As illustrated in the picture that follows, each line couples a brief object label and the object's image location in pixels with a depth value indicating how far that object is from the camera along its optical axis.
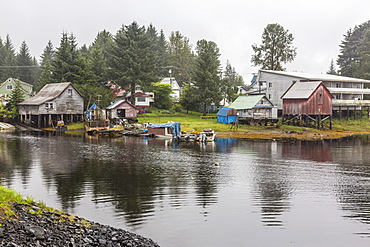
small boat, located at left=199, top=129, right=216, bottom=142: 50.69
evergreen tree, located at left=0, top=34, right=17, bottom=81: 114.85
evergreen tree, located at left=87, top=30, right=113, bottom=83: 79.49
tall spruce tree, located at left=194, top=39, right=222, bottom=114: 77.19
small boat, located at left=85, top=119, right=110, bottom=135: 61.00
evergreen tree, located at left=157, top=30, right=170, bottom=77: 114.32
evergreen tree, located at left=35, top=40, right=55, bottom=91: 82.83
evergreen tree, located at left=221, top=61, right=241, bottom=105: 81.35
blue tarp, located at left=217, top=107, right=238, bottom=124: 68.44
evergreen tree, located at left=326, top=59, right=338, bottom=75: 156.25
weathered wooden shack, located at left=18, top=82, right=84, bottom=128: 68.19
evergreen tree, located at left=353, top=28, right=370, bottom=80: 94.96
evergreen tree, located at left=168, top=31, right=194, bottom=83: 120.31
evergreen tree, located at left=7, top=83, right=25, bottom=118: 72.56
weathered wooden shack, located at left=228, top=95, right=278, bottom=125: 67.56
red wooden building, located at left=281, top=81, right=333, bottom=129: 66.12
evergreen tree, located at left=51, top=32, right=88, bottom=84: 78.88
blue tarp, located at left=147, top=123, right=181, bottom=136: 53.94
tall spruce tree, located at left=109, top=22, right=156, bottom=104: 75.44
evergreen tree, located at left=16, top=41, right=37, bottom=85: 118.09
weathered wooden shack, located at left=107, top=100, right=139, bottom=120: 68.94
